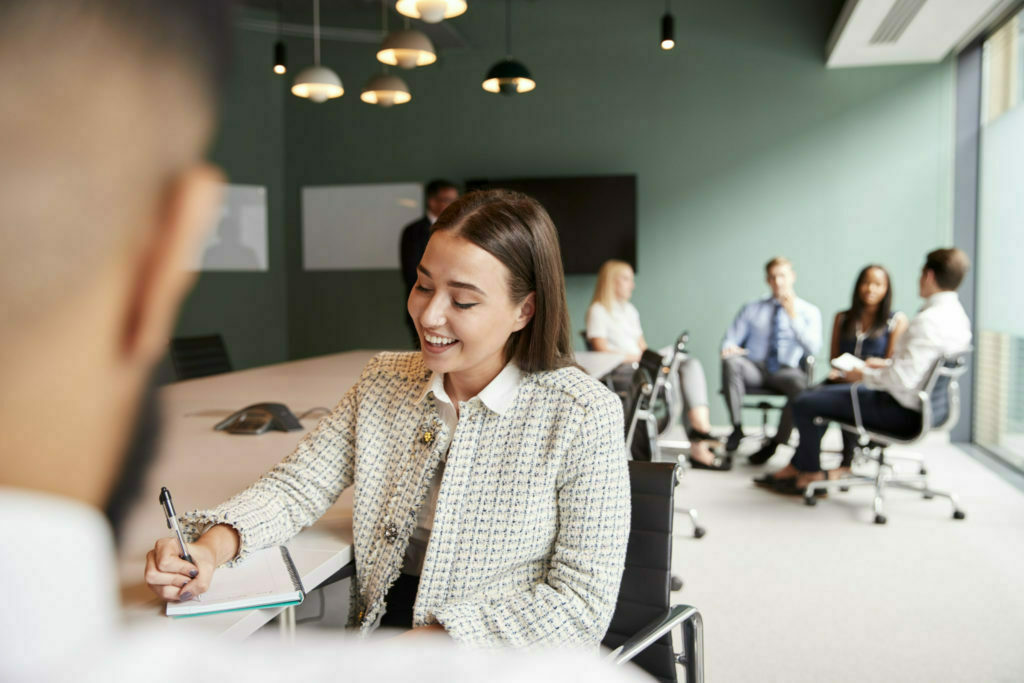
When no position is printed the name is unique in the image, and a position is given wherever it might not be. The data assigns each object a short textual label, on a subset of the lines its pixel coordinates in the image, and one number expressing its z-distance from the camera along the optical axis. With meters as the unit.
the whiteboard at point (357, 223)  6.09
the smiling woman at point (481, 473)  1.08
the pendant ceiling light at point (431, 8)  2.66
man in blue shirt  4.82
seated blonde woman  4.73
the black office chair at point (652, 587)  1.30
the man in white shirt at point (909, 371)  3.40
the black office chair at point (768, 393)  4.71
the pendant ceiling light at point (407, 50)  3.37
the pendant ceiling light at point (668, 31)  4.23
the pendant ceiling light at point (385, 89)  3.91
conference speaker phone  2.05
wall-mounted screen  5.71
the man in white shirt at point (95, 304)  0.19
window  4.44
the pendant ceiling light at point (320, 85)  3.19
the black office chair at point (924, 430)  3.40
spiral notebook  0.86
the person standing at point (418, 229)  3.84
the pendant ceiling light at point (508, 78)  3.97
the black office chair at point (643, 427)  2.71
